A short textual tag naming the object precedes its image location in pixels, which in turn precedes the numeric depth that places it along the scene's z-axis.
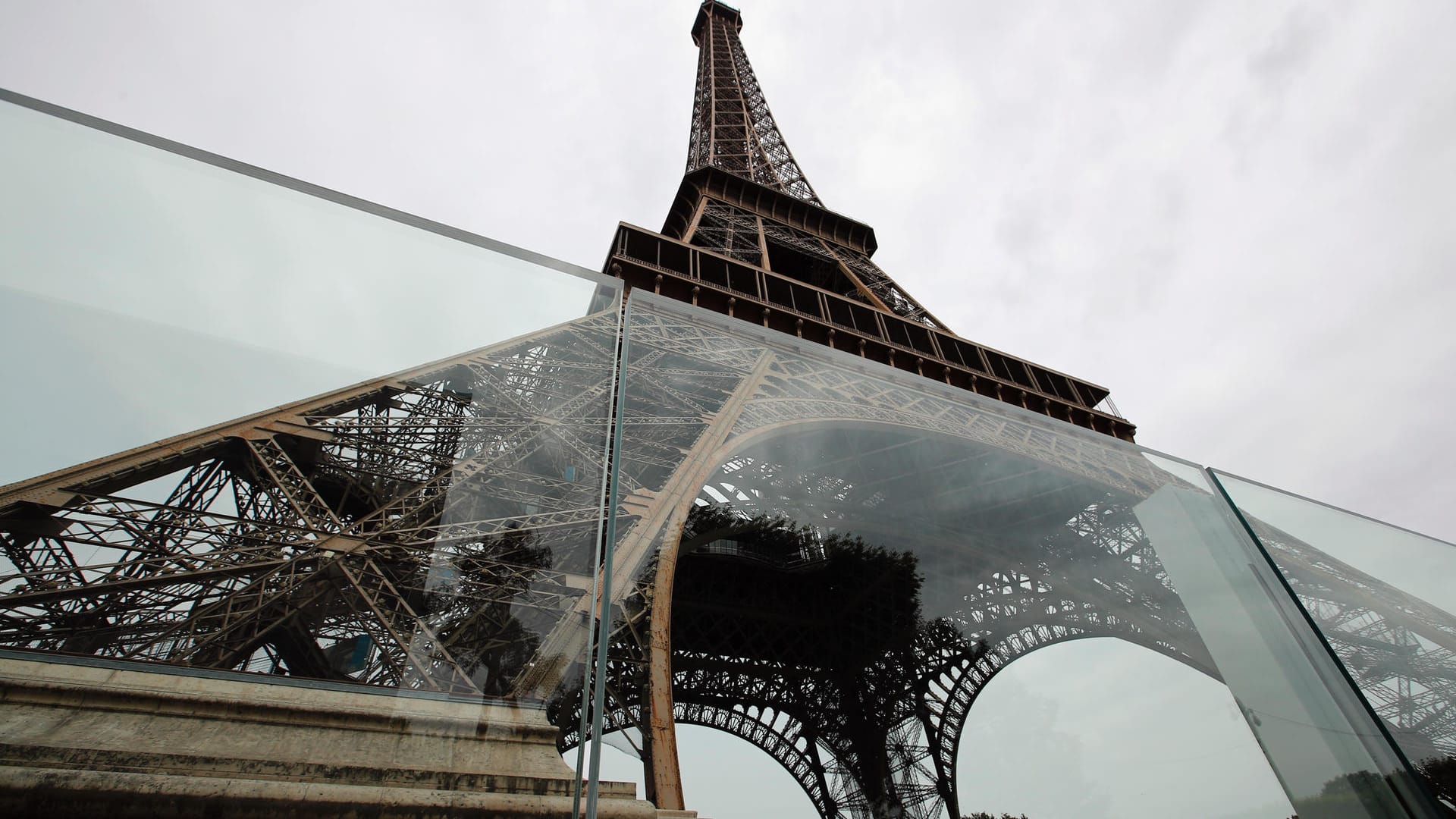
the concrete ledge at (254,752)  1.71
